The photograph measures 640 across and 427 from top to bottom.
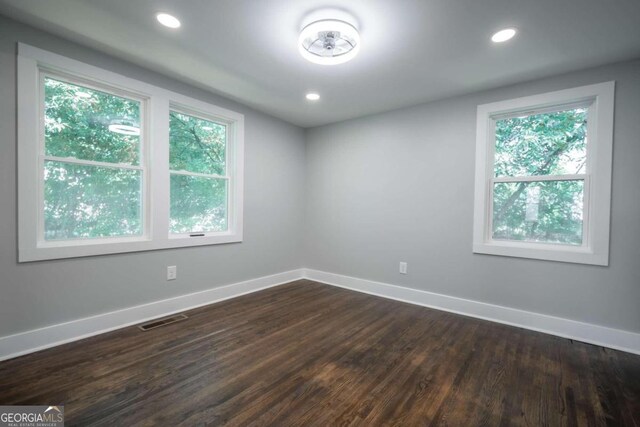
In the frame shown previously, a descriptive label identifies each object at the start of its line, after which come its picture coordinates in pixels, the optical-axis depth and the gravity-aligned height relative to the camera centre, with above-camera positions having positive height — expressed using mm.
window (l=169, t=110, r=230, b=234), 3111 +363
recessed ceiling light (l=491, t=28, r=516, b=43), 2032 +1318
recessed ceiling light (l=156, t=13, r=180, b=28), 1965 +1333
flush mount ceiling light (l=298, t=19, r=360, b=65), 1932 +1235
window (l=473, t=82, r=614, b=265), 2494 +360
